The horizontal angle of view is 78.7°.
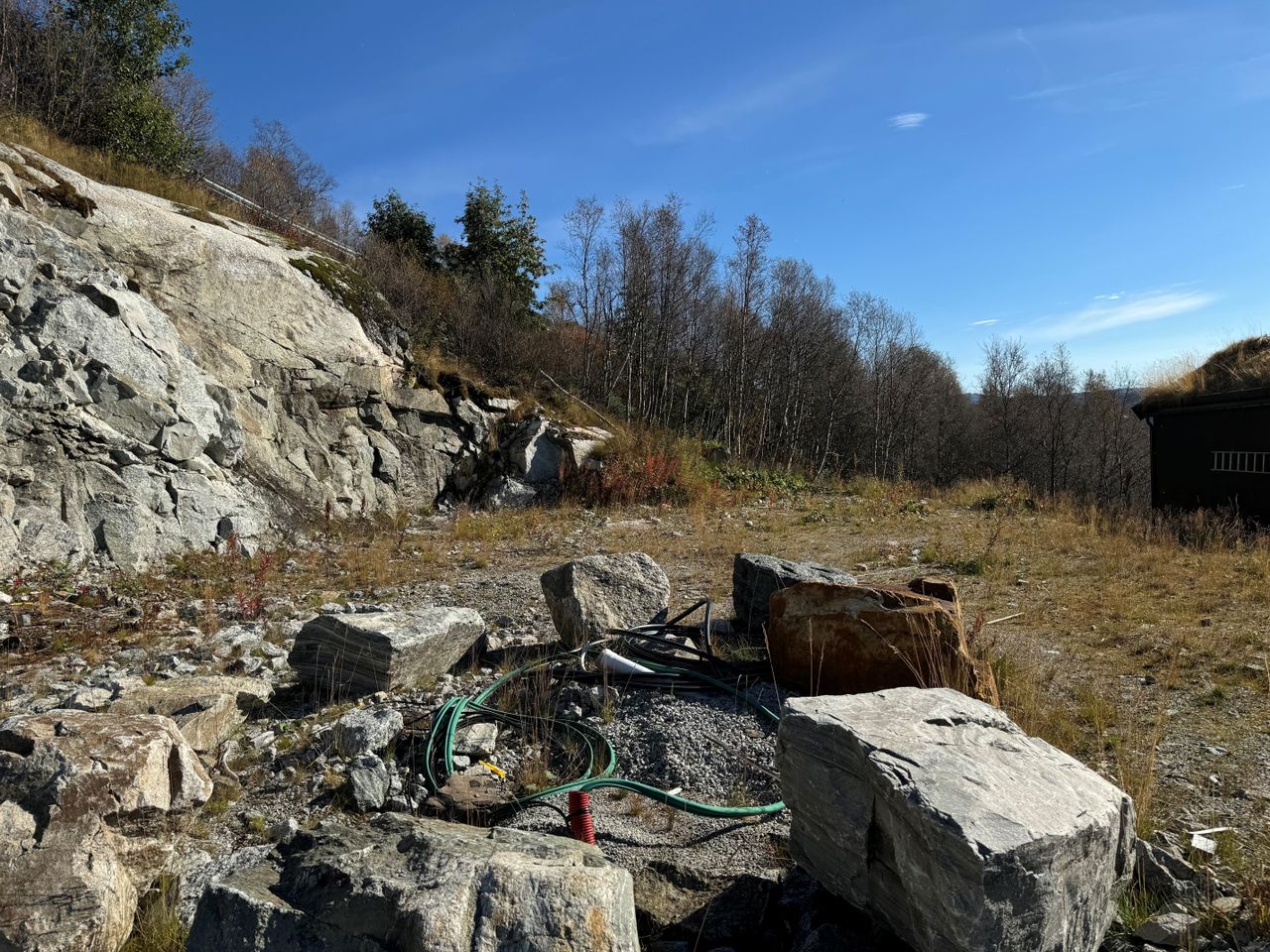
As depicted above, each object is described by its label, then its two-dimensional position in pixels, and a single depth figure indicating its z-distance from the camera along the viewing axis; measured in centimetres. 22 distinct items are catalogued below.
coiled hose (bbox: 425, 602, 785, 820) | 342
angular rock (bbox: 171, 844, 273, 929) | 266
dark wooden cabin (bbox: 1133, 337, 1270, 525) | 1166
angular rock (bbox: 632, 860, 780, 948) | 265
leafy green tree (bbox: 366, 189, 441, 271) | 1912
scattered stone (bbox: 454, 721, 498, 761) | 386
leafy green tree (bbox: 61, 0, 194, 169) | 1259
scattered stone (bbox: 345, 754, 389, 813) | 342
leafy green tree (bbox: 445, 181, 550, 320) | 1892
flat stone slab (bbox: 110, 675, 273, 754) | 373
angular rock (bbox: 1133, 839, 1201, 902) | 264
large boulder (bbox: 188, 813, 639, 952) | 189
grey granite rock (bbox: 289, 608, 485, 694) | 452
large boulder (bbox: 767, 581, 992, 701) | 423
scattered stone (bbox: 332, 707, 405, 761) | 377
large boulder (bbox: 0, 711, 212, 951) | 238
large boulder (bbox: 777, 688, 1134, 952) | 201
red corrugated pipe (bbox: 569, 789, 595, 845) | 298
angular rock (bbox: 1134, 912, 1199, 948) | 237
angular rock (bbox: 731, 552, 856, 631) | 589
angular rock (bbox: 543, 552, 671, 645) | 530
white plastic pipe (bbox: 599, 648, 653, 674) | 471
